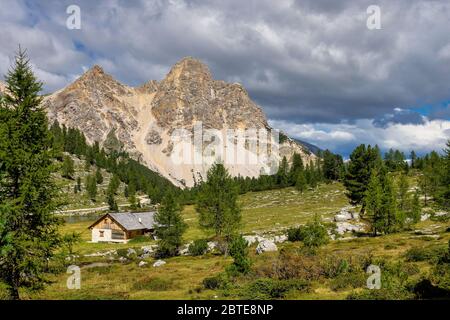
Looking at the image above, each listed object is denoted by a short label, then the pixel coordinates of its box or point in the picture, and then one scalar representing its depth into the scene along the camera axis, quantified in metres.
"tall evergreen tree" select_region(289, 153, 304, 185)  164.59
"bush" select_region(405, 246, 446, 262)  32.07
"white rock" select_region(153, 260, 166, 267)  48.38
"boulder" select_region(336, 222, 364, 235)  62.22
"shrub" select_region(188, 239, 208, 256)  56.94
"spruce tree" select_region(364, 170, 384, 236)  52.06
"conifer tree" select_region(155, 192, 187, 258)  57.03
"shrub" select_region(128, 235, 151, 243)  83.94
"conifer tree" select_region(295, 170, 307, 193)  136.62
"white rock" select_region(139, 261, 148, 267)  50.16
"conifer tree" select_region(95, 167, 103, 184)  193.29
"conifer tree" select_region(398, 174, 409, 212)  67.12
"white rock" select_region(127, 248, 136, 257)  61.63
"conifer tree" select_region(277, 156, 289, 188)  170.75
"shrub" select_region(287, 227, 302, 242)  57.81
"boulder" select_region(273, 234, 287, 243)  58.49
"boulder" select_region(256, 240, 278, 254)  47.78
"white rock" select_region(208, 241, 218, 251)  58.68
